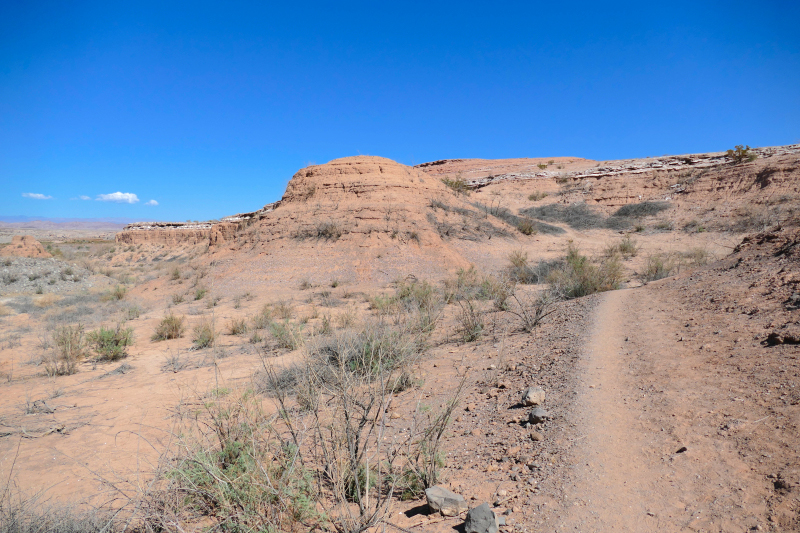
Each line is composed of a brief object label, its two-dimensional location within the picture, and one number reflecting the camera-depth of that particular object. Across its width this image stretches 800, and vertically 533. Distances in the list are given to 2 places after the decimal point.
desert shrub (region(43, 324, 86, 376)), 6.12
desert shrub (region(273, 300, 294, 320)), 8.82
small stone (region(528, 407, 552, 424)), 3.33
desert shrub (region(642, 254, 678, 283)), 9.63
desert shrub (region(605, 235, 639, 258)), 15.19
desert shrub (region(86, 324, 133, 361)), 6.77
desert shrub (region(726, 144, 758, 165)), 23.11
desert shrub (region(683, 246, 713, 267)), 10.50
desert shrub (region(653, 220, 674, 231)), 20.36
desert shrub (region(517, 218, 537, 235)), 18.81
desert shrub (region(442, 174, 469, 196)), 23.74
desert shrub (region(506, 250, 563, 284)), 11.67
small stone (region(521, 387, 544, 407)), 3.64
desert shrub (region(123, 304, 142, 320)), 9.83
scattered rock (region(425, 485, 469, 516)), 2.38
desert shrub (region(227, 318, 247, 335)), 7.87
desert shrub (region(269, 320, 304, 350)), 6.55
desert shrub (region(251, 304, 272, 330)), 8.08
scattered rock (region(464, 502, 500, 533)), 2.11
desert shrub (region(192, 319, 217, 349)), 7.32
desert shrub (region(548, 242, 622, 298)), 8.47
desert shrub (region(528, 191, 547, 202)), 28.94
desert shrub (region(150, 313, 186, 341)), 7.99
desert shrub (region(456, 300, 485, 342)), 6.16
